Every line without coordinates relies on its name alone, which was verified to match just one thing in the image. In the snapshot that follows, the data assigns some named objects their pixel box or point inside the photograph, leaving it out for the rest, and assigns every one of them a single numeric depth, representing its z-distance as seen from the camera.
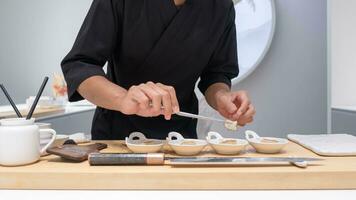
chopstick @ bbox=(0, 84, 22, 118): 0.74
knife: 0.61
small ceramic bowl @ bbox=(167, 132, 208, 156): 0.69
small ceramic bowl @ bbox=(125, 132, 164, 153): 0.71
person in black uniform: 0.85
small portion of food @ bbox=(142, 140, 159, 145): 0.75
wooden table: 0.56
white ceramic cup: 0.60
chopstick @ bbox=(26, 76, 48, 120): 0.69
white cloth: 0.70
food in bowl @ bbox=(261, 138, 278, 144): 0.72
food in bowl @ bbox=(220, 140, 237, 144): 0.73
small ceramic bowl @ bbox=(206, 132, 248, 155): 0.70
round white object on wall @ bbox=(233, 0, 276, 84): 1.92
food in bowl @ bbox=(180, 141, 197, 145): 0.72
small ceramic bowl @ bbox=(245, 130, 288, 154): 0.71
